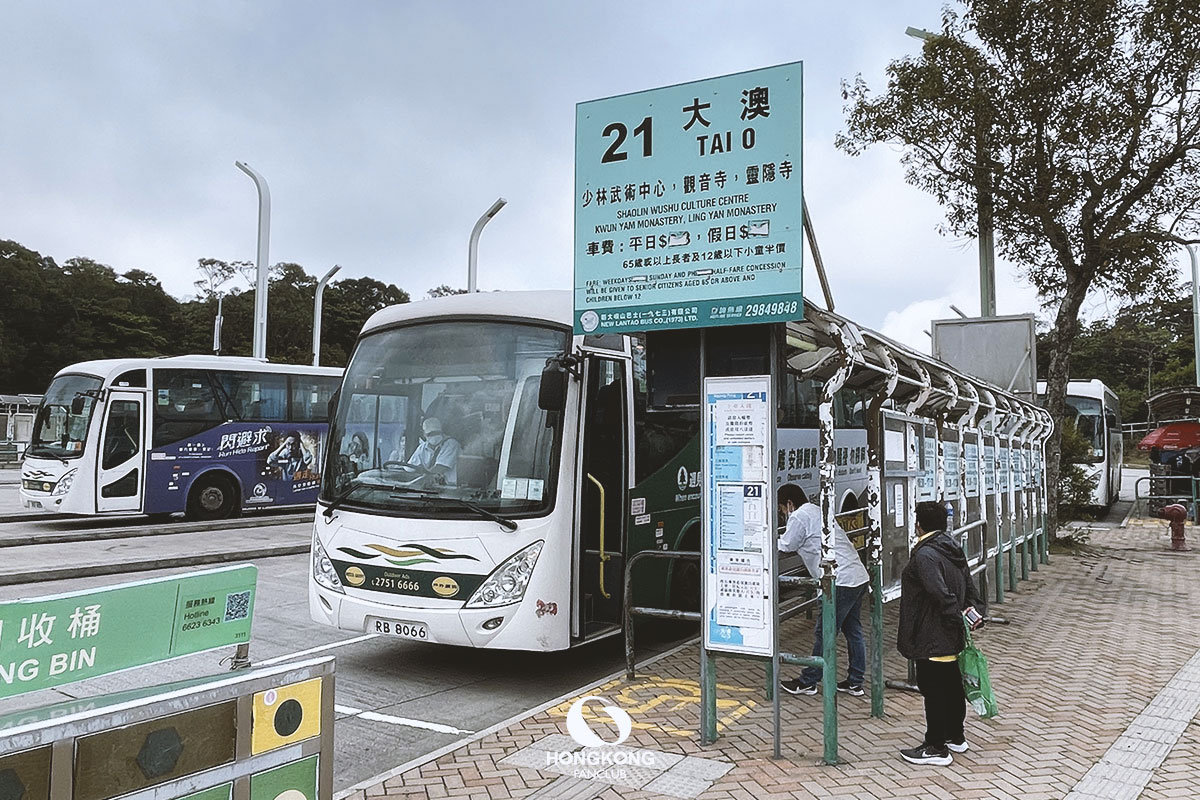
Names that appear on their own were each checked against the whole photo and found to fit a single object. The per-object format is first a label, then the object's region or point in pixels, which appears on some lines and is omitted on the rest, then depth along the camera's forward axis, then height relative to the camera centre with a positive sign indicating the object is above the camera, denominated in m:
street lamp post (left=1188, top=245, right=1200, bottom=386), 31.14 +5.60
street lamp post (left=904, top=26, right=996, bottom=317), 16.14 +4.38
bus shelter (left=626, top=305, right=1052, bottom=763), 5.85 +0.22
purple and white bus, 17.42 +0.49
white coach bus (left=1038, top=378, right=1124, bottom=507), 25.08 +1.26
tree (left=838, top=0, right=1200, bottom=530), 16.25 +5.96
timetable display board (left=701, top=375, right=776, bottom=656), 5.59 -0.29
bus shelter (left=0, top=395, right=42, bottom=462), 39.41 +1.45
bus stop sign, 5.55 +1.58
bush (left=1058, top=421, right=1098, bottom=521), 21.55 -0.19
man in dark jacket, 5.47 -0.93
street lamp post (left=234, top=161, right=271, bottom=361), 25.67 +6.22
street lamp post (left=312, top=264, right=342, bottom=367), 29.16 +4.34
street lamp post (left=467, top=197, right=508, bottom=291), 20.75 +4.90
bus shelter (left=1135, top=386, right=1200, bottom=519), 22.70 +0.69
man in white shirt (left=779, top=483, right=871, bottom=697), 6.70 -0.73
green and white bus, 6.89 -0.02
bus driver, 7.19 +0.09
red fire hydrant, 17.39 -0.95
